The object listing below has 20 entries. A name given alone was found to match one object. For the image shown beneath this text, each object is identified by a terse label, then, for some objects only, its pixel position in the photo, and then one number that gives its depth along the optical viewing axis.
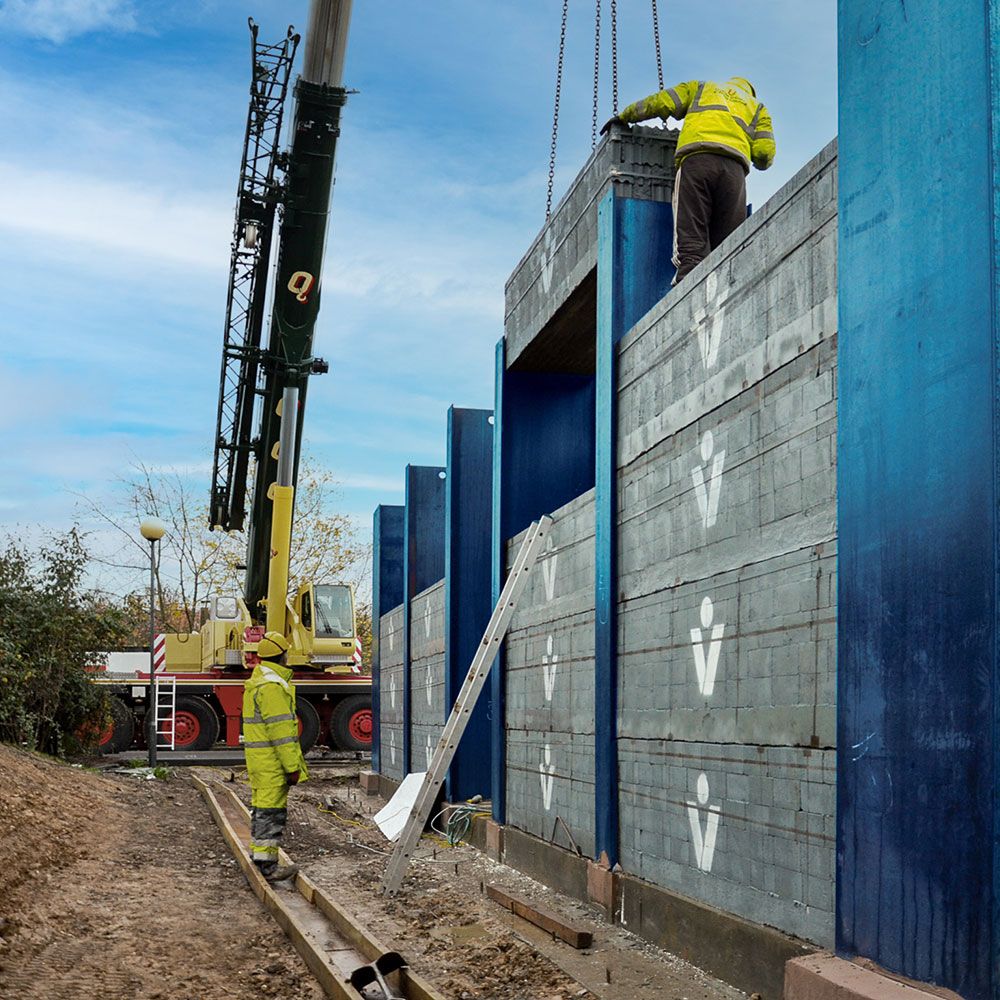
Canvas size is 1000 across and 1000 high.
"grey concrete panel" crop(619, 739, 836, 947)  4.86
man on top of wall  7.52
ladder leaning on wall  8.70
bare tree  40.53
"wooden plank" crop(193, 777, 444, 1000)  5.59
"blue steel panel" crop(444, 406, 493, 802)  12.49
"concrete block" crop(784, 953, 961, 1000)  3.70
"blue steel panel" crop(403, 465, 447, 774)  15.74
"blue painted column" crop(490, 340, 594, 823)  10.65
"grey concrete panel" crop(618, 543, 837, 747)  4.89
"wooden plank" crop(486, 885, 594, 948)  6.53
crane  15.76
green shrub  18.73
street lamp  20.34
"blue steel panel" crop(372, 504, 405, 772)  17.83
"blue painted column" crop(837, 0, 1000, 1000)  3.57
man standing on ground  9.28
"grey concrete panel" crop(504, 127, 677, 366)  7.95
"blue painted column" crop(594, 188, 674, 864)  7.57
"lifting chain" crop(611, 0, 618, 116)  9.24
